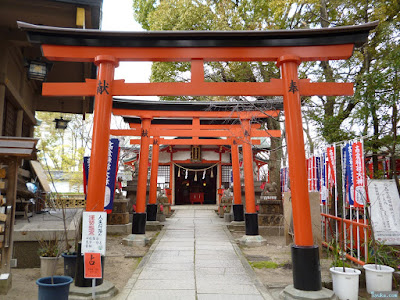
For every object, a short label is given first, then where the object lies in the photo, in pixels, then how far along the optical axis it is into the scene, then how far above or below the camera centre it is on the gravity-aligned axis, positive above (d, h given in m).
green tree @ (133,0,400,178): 8.29 +5.56
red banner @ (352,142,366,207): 6.88 +0.35
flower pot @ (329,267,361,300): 5.26 -1.59
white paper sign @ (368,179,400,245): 6.71 -0.45
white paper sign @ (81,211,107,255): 5.09 -0.72
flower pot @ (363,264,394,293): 5.56 -1.57
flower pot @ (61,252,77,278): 6.01 -1.45
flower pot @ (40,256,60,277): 6.15 -1.50
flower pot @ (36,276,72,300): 4.45 -1.45
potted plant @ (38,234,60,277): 6.16 -1.35
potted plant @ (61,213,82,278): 6.01 -1.45
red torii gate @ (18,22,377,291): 5.74 +2.52
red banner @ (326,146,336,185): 8.57 +0.77
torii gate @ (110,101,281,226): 10.40 +2.05
